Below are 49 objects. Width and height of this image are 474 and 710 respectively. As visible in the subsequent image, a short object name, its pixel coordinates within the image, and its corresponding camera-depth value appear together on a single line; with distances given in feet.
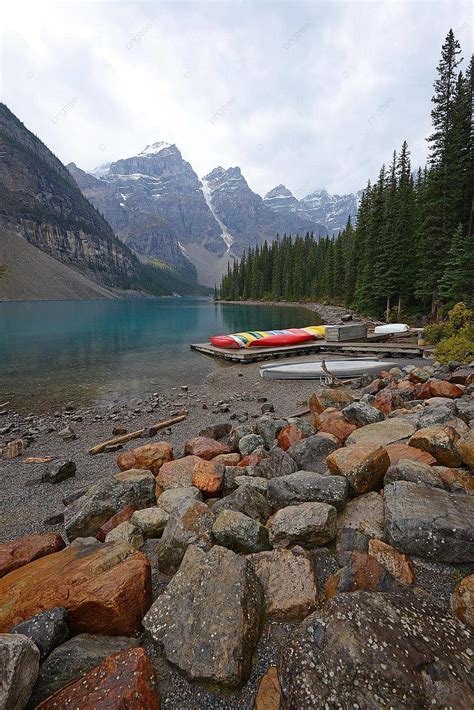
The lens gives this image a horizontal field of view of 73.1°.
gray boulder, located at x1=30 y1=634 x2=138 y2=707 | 8.84
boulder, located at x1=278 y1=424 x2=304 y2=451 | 26.27
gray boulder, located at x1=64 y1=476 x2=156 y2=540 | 18.84
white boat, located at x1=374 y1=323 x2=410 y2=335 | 96.37
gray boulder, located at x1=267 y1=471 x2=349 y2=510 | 15.74
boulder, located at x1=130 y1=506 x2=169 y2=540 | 17.07
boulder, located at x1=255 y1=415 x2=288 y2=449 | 28.75
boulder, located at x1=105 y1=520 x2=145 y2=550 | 16.15
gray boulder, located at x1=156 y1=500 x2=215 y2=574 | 14.33
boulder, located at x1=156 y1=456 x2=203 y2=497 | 21.50
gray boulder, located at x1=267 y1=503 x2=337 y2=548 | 13.99
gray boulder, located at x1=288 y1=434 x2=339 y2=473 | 20.71
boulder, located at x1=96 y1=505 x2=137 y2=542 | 17.67
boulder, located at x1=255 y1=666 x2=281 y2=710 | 8.71
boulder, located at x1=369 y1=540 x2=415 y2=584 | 11.63
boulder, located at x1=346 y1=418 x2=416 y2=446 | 20.85
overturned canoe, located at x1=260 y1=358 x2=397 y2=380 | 61.77
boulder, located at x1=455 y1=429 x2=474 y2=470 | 16.20
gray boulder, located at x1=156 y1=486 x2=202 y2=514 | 18.19
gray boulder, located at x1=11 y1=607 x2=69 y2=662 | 9.99
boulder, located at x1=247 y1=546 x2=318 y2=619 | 11.28
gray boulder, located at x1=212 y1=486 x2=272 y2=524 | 16.39
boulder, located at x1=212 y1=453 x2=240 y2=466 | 24.56
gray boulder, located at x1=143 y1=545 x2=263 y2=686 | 9.62
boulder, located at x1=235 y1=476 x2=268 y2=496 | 18.61
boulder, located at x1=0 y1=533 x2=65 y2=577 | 15.42
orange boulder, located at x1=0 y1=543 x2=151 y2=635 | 11.18
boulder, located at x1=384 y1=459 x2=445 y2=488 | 15.19
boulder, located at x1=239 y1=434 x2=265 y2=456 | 26.55
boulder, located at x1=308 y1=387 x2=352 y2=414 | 35.70
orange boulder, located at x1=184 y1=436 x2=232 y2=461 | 27.12
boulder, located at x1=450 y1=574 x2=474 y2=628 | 9.81
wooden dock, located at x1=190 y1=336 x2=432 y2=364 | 77.10
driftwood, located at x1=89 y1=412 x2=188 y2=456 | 35.40
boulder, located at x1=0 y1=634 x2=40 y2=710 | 7.85
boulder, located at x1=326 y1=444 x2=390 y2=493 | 16.42
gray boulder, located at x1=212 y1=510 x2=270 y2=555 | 14.07
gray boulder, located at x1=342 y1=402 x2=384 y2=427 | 26.30
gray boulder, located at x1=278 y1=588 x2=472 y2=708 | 7.63
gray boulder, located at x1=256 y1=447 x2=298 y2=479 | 20.33
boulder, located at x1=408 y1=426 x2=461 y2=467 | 17.01
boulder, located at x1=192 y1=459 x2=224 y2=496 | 20.03
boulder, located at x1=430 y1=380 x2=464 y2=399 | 31.07
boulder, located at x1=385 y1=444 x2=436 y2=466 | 17.25
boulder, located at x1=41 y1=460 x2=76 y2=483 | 28.50
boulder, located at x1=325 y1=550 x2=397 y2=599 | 11.12
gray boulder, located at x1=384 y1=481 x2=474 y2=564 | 11.95
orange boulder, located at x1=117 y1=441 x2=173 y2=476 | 27.37
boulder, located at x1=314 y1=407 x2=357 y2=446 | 24.13
